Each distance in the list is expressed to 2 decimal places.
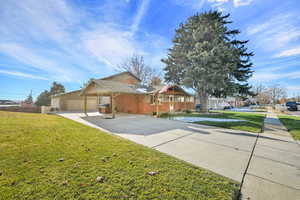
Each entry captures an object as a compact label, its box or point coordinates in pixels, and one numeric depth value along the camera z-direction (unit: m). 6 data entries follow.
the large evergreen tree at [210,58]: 13.33
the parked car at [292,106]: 23.86
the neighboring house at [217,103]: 31.27
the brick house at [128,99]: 11.44
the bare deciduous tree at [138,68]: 27.39
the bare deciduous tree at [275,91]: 42.91
